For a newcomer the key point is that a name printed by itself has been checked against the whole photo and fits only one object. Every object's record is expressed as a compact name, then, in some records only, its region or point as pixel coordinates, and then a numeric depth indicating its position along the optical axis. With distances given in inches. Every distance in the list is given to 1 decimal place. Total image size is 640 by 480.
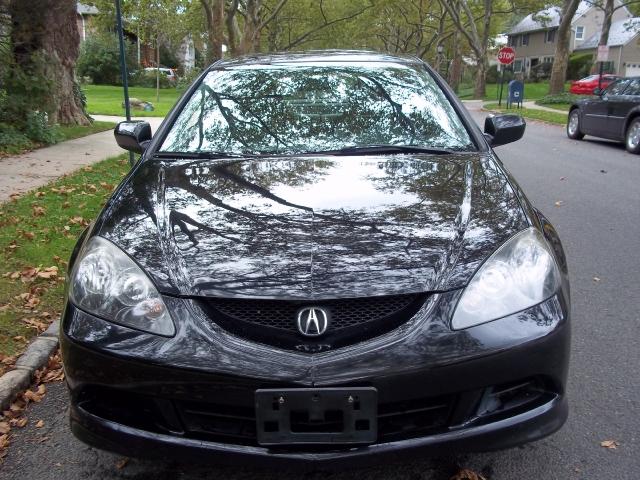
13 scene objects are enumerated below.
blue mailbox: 1115.9
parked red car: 1450.5
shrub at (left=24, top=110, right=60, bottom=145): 454.3
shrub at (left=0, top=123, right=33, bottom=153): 414.3
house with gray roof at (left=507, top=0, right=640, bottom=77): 2613.2
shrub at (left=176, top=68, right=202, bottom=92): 1914.4
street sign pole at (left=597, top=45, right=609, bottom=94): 933.8
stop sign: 1173.1
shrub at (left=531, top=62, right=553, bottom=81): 2465.7
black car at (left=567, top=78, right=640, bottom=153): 487.5
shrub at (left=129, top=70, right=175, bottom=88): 2036.2
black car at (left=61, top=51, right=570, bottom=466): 78.7
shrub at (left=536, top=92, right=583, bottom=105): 1140.7
